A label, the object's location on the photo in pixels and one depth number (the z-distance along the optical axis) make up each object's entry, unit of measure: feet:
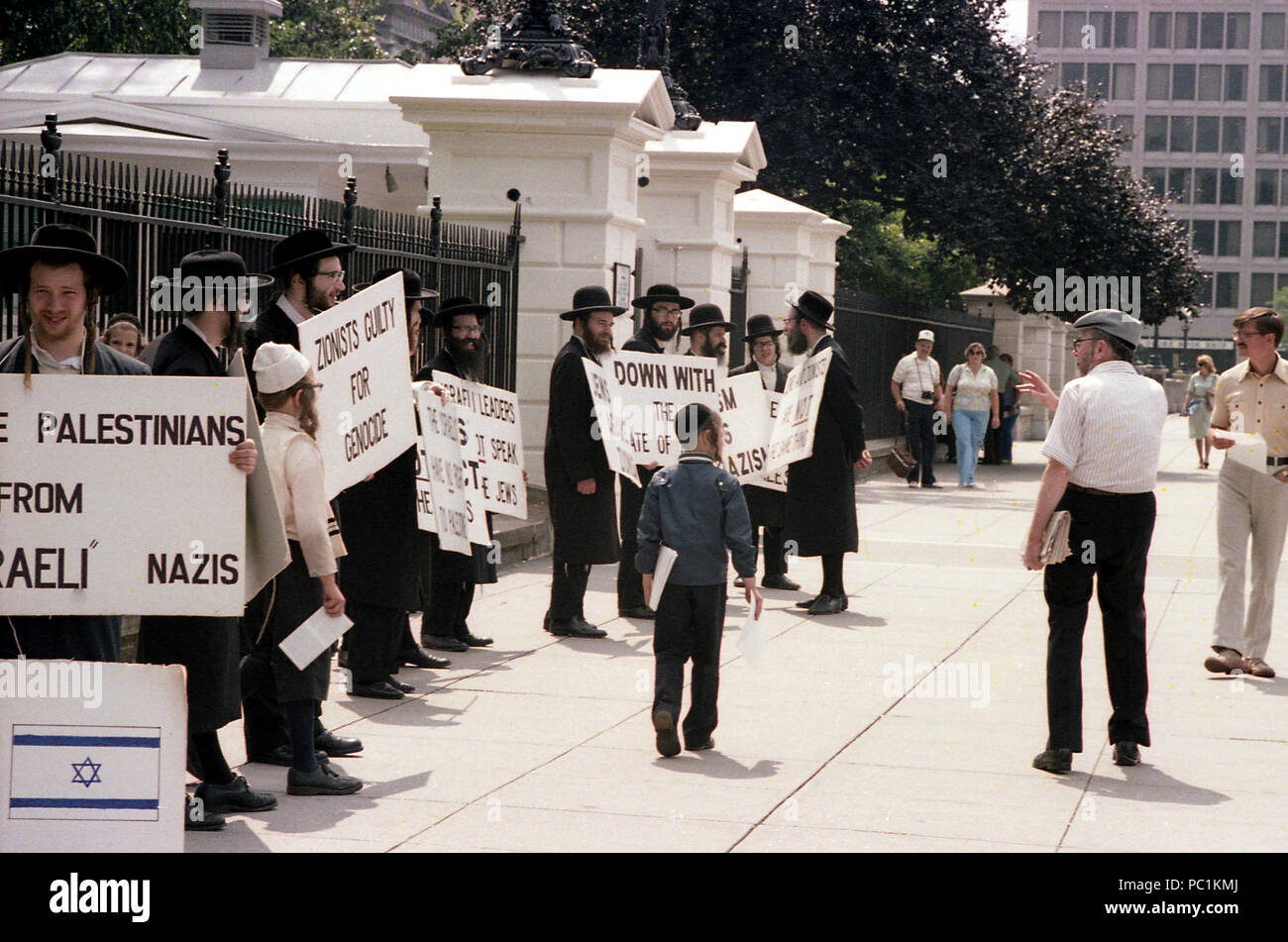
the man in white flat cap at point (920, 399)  72.90
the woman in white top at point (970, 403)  72.33
